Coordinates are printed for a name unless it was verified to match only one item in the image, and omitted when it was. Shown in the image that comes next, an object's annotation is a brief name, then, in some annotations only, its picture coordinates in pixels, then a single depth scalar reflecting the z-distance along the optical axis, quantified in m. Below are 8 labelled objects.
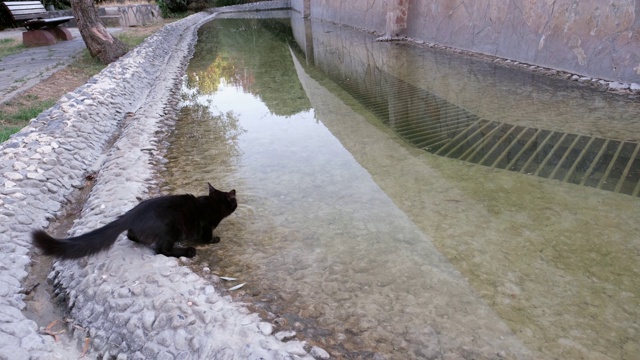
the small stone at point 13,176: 3.83
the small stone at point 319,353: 2.15
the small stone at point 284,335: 2.25
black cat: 2.55
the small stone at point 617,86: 6.30
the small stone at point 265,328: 2.25
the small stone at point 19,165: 3.98
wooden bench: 12.36
